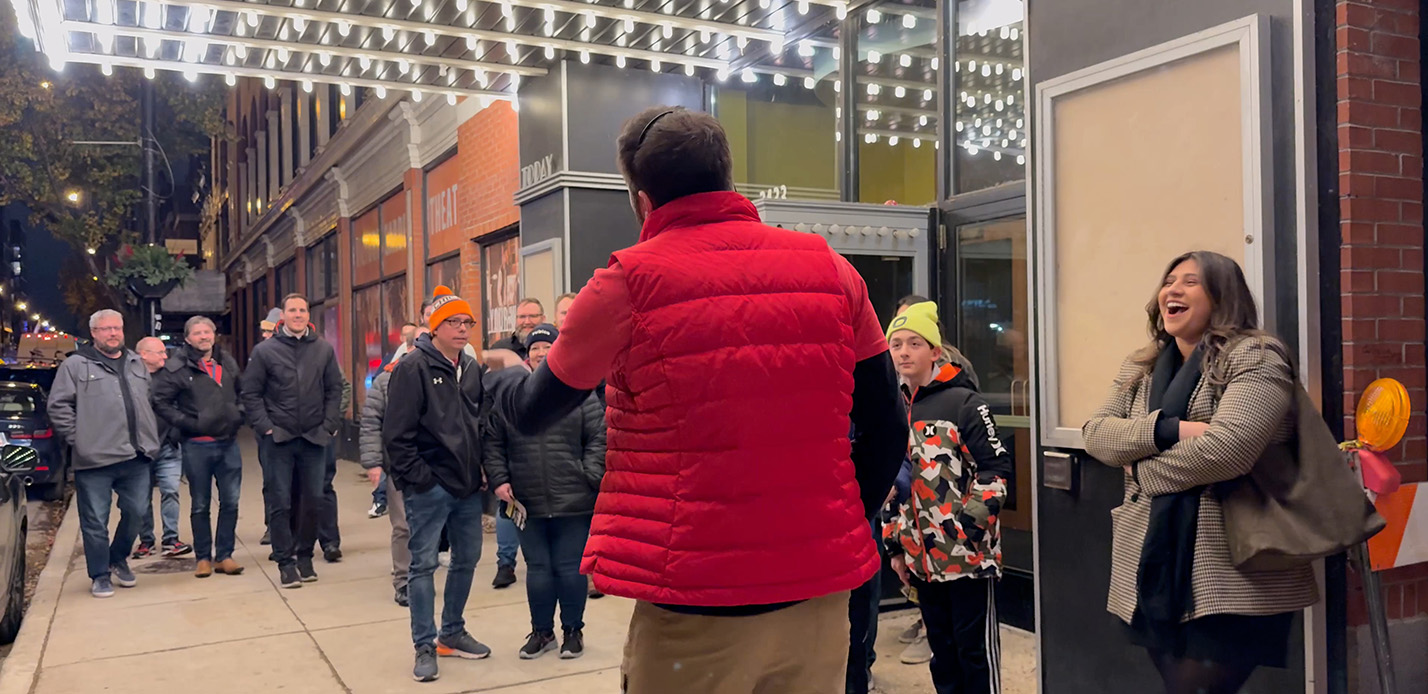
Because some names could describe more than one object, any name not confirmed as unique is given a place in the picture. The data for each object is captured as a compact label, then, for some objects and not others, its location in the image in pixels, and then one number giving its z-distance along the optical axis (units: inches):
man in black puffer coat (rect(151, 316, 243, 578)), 339.0
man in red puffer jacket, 79.2
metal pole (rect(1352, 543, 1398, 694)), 135.3
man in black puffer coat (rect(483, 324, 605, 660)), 229.0
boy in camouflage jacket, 166.4
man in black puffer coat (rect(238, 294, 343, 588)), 326.0
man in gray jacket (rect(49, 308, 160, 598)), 310.1
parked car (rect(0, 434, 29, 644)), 247.8
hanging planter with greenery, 834.8
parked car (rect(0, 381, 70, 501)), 500.7
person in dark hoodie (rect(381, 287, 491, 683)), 224.1
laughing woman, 123.2
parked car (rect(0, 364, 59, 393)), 591.1
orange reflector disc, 136.5
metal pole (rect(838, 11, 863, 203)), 332.8
